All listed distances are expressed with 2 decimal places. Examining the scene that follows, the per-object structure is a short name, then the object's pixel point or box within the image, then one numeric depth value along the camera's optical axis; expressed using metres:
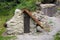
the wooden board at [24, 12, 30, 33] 5.12
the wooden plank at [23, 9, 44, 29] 5.06
